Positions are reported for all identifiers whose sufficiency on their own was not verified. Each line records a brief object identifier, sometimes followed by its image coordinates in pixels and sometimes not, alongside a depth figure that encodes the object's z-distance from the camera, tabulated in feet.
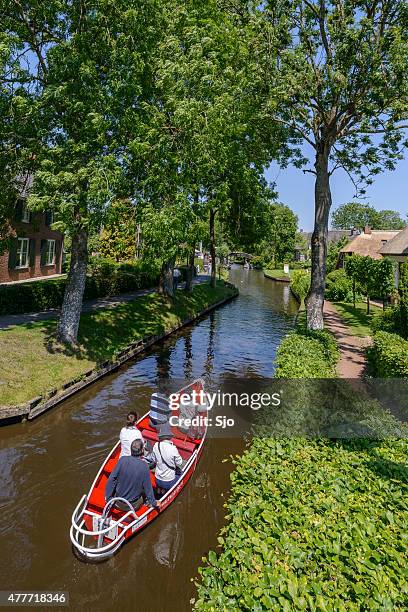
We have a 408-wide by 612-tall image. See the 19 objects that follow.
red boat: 24.09
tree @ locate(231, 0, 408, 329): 51.08
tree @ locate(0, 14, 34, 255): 44.75
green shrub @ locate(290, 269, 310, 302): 139.95
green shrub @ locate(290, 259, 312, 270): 249.41
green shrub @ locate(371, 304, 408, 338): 59.09
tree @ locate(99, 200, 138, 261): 46.65
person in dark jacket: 26.43
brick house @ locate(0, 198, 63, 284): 102.22
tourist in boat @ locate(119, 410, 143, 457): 30.60
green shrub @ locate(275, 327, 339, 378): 36.91
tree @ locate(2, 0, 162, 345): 45.37
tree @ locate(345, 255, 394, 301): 86.58
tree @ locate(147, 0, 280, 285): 53.93
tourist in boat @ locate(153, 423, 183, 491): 29.32
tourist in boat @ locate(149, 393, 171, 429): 38.65
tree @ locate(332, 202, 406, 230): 472.03
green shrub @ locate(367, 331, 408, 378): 41.01
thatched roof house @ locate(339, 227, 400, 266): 166.93
